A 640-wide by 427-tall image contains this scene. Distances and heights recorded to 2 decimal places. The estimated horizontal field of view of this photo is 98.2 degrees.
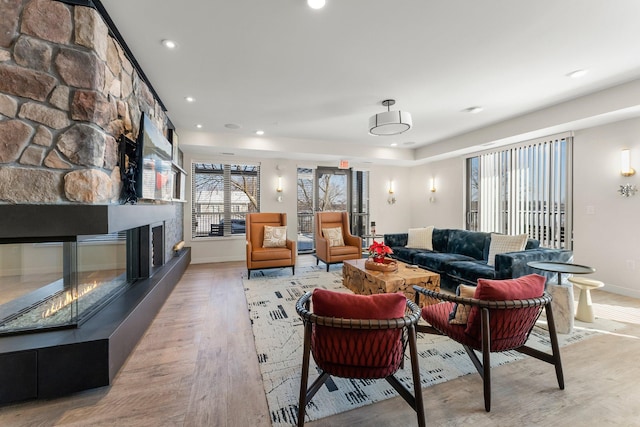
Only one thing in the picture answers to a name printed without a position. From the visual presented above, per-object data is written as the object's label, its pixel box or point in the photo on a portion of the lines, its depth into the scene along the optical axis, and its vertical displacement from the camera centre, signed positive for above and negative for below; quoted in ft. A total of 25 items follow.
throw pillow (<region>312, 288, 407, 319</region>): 4.52 -1.53
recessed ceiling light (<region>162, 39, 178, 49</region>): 7.93 +4.90
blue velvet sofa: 10.33 -2.08
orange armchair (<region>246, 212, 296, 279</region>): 14.75 -1.95
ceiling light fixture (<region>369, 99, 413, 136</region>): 11.40 +3.82
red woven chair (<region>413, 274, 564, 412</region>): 5.31 -2.15
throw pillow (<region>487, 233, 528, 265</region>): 11.67 -1.32
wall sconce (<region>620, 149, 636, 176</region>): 11.62 +2.11
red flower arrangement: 11.18 -1.54
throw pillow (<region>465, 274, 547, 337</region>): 5.32 -1.53
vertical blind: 14.20 +1.32
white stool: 9.16 -2.95
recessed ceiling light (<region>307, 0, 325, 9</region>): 6.31 +4.83
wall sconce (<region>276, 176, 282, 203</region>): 21.13 +1.80
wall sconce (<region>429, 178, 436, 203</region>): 22.35 +1.90
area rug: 5.51 -3.75
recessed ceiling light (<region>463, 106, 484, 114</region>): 13.16 +5.01
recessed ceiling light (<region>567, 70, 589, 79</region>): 9.54 +4.91
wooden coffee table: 9.90 -2.50
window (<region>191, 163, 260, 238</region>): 19.79 +1.15
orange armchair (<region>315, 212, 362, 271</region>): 16.34 -1.83
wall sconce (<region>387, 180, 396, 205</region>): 24.35 +1.42
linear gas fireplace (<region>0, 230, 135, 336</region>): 6.02 -1.72
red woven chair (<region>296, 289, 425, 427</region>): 4.48 -2.07
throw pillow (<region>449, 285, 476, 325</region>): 5.94 -2.12
